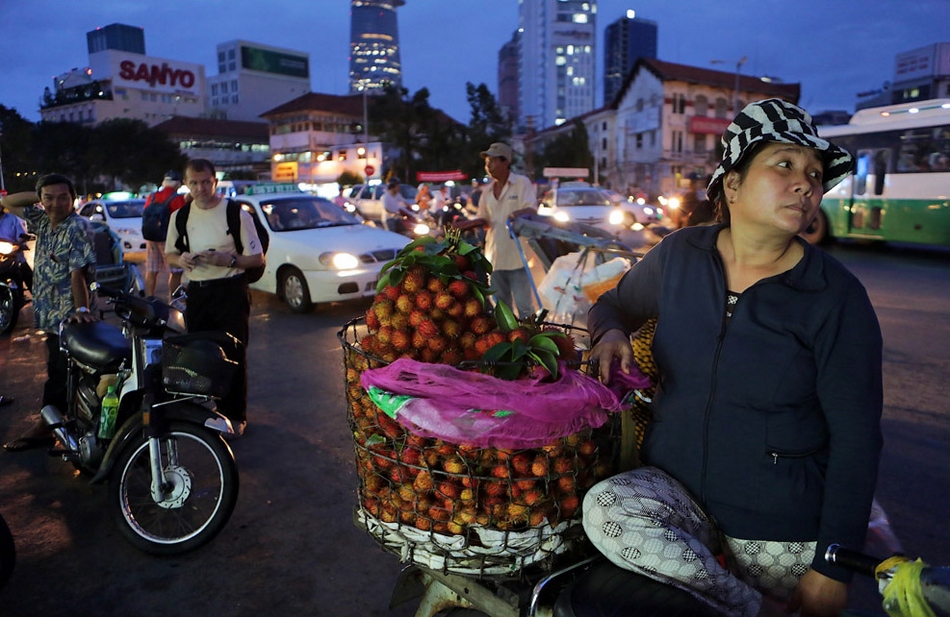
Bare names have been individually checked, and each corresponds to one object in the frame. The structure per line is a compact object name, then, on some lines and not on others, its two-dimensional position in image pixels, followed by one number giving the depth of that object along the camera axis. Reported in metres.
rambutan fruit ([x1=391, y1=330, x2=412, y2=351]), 1.80
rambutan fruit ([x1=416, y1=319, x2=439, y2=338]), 1.81
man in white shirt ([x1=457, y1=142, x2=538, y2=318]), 6.80
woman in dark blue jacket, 1.61
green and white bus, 15.97
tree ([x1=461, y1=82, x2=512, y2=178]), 56.75
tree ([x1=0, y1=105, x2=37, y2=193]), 48.94
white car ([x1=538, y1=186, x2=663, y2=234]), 20.55
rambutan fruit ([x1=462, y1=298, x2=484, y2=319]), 1.89
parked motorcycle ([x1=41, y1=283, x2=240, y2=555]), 3.62
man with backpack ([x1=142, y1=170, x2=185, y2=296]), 9.46
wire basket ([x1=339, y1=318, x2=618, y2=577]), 1.61
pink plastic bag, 1.54
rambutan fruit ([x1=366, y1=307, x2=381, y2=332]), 1.91
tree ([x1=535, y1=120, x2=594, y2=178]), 62.09
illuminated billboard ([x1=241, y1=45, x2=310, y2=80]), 109.06
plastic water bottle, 4.02
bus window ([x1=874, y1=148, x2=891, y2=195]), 17.34
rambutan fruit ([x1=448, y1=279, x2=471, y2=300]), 1.90
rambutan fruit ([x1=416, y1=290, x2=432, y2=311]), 1.87
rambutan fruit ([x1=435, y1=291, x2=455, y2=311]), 1.86
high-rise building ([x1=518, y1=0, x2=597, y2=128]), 171.00
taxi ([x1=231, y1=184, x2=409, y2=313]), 9.72
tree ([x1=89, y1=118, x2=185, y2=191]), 57.88
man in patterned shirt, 4.61
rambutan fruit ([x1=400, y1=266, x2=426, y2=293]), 1.92
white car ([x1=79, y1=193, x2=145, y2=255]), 16.67
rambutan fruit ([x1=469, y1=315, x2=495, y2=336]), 1.88
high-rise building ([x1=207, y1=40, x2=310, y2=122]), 107.81
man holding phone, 5.10
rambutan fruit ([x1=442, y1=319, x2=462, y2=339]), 1.85
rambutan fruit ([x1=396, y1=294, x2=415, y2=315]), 1.89
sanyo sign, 94.75
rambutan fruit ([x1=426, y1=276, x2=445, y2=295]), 1.90
